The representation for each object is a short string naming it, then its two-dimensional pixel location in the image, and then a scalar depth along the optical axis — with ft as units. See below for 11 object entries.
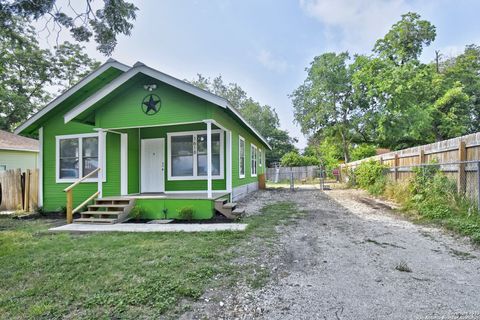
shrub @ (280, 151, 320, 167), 88.02
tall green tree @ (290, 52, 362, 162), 80.69
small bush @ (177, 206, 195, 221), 22.16
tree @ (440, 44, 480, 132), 74.13
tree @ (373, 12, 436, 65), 72.49
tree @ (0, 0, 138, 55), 17.99
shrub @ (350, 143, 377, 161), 79.41
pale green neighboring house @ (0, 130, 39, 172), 40.92
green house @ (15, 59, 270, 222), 25.02
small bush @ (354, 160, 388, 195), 35.24
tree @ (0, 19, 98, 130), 63.67
